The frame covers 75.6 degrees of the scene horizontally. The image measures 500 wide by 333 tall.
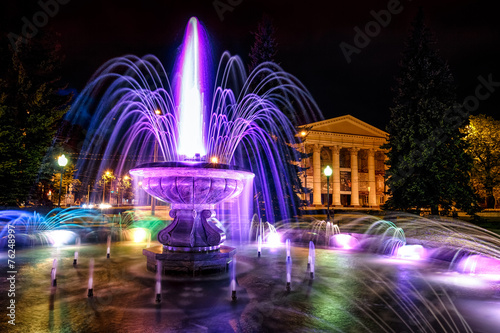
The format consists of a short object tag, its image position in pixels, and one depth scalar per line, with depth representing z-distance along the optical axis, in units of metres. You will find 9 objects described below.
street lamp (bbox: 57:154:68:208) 19.79
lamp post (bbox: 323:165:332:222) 20.56
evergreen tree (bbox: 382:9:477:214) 23.48
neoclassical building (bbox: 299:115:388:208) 70.00
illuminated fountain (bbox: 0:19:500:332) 5.41
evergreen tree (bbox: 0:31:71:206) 24.77
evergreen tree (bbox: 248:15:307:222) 29.28
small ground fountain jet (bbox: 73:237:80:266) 9.98
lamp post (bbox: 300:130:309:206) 29.36
